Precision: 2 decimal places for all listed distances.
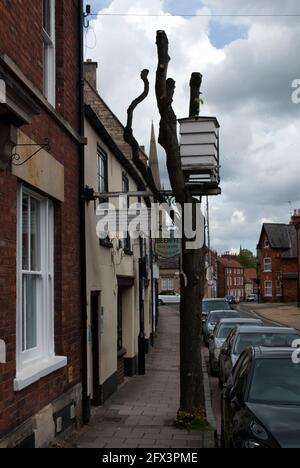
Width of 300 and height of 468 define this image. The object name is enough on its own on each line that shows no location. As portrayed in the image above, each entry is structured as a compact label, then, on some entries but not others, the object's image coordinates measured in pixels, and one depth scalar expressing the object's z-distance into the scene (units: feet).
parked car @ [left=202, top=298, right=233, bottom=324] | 105.70
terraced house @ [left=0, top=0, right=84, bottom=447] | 20.22
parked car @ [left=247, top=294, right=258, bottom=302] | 290.64
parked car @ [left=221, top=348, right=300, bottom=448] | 18.84
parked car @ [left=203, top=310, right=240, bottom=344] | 80.88
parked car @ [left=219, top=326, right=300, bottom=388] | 43.39
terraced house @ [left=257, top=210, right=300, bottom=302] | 214.28
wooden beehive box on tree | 31.99
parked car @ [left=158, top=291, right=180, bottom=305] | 199.84
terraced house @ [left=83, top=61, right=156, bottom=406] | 36.35
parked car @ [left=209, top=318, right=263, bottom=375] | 57.32
